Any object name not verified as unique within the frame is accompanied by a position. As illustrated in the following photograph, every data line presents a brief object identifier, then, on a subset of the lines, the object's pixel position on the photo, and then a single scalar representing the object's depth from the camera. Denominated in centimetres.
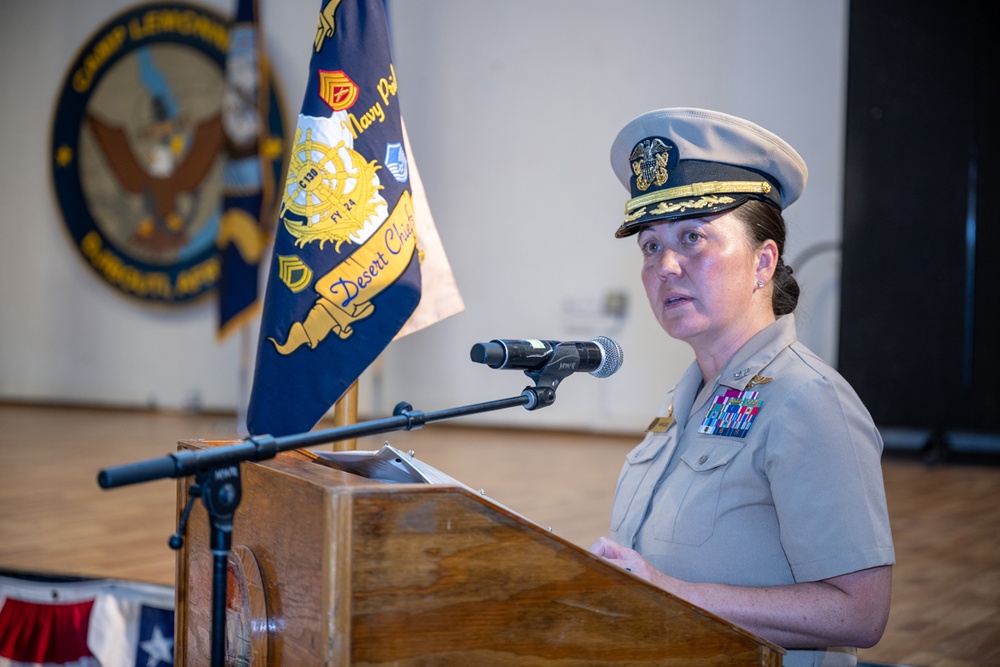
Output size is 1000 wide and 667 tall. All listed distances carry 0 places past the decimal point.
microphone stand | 304
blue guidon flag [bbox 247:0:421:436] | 400
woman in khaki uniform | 329
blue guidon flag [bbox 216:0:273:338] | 1070
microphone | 328
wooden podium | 303
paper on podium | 317
